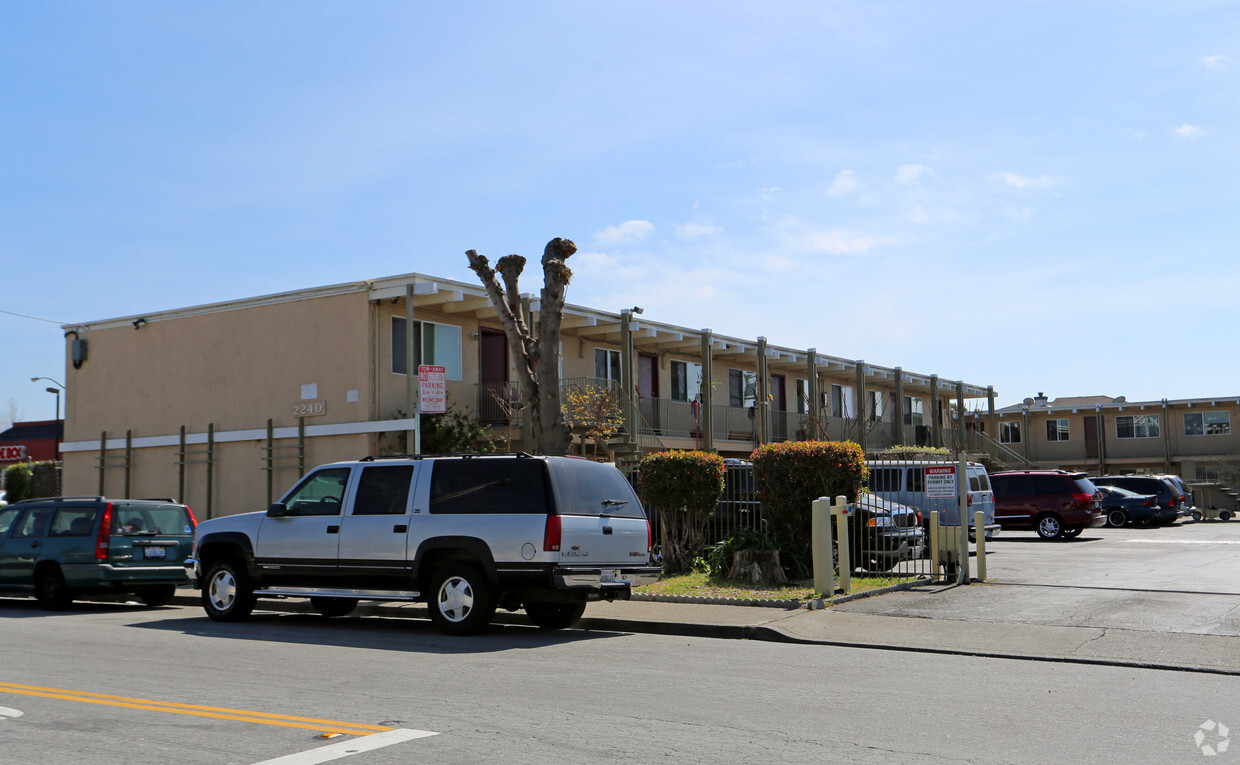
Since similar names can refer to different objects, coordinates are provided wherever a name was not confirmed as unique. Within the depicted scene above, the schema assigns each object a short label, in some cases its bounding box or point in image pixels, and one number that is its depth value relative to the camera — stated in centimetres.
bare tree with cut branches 1816
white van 1652
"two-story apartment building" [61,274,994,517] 2336
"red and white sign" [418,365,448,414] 1587
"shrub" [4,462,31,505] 3644
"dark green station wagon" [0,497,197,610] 1527
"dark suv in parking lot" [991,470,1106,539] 2706
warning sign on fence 1471
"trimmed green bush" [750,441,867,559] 1502
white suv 1130
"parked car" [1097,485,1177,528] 3234
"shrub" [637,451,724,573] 1625
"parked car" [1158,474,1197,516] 3451
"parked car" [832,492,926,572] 1592
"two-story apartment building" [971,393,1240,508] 5025
